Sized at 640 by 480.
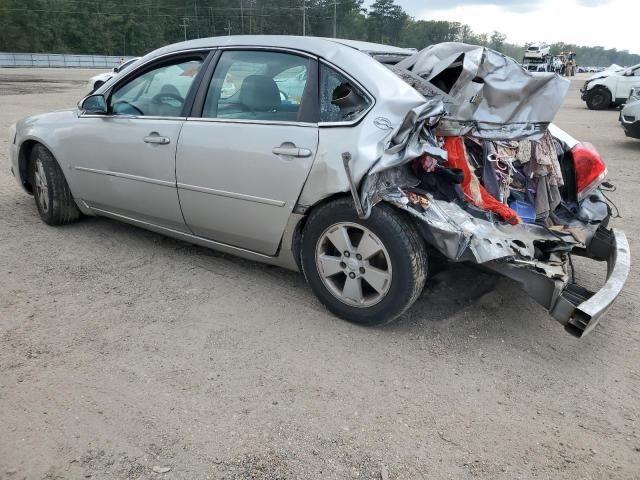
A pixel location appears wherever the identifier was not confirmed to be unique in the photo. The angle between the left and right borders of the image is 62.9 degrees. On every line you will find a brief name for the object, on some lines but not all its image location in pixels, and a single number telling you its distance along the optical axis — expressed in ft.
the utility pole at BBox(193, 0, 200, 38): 307.37
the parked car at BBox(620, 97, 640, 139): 31.65
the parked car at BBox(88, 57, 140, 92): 53.91
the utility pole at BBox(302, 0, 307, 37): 226.58
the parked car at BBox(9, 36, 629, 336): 9.55
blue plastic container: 11.54
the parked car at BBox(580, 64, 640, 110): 54.80
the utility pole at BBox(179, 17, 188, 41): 285.25
